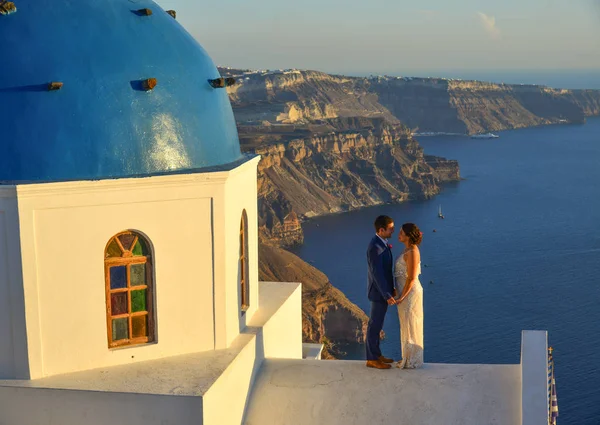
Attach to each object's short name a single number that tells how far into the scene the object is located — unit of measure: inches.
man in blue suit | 358.9
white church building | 330.6
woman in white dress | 352.2
